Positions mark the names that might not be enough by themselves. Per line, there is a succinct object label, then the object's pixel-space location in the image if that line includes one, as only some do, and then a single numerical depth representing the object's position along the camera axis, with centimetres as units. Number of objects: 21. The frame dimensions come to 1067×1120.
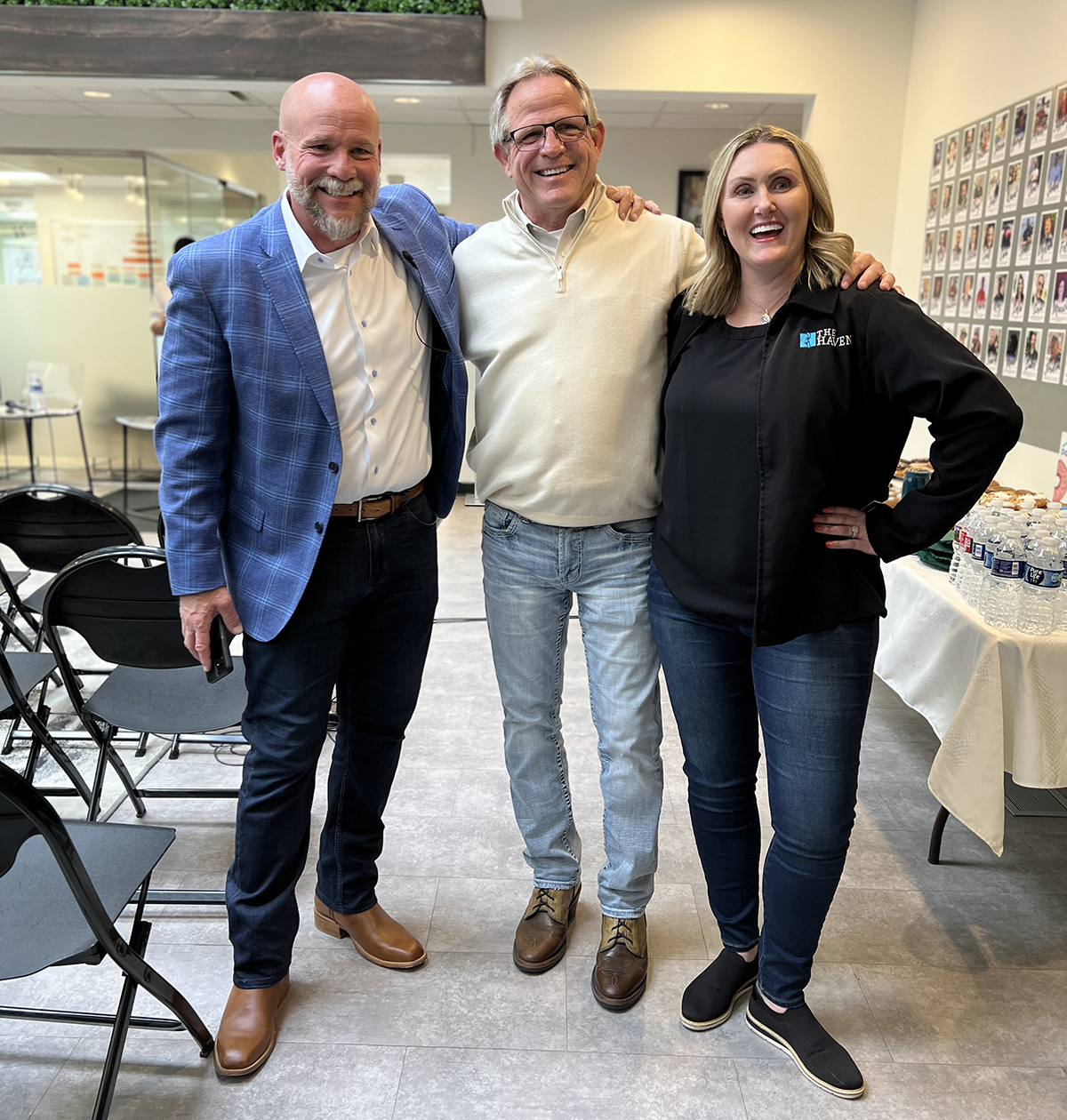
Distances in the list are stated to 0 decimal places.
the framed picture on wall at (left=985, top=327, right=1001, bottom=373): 395
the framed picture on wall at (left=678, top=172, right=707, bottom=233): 751
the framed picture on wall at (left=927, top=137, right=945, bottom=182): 465
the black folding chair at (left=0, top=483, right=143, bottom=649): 287
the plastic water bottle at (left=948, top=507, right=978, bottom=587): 236
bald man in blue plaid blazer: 164
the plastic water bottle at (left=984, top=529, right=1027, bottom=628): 215
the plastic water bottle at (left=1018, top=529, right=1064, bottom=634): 212
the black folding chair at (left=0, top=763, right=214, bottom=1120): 137
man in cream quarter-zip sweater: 177
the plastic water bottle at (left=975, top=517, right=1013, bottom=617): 222
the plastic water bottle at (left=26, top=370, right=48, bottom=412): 720
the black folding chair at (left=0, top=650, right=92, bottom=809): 235
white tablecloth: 211
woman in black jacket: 150
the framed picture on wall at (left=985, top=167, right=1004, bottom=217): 390
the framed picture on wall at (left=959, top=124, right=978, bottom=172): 424
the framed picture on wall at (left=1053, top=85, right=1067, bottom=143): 340
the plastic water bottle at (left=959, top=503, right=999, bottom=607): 229
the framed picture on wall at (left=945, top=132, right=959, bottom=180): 444
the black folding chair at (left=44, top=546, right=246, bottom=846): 213
